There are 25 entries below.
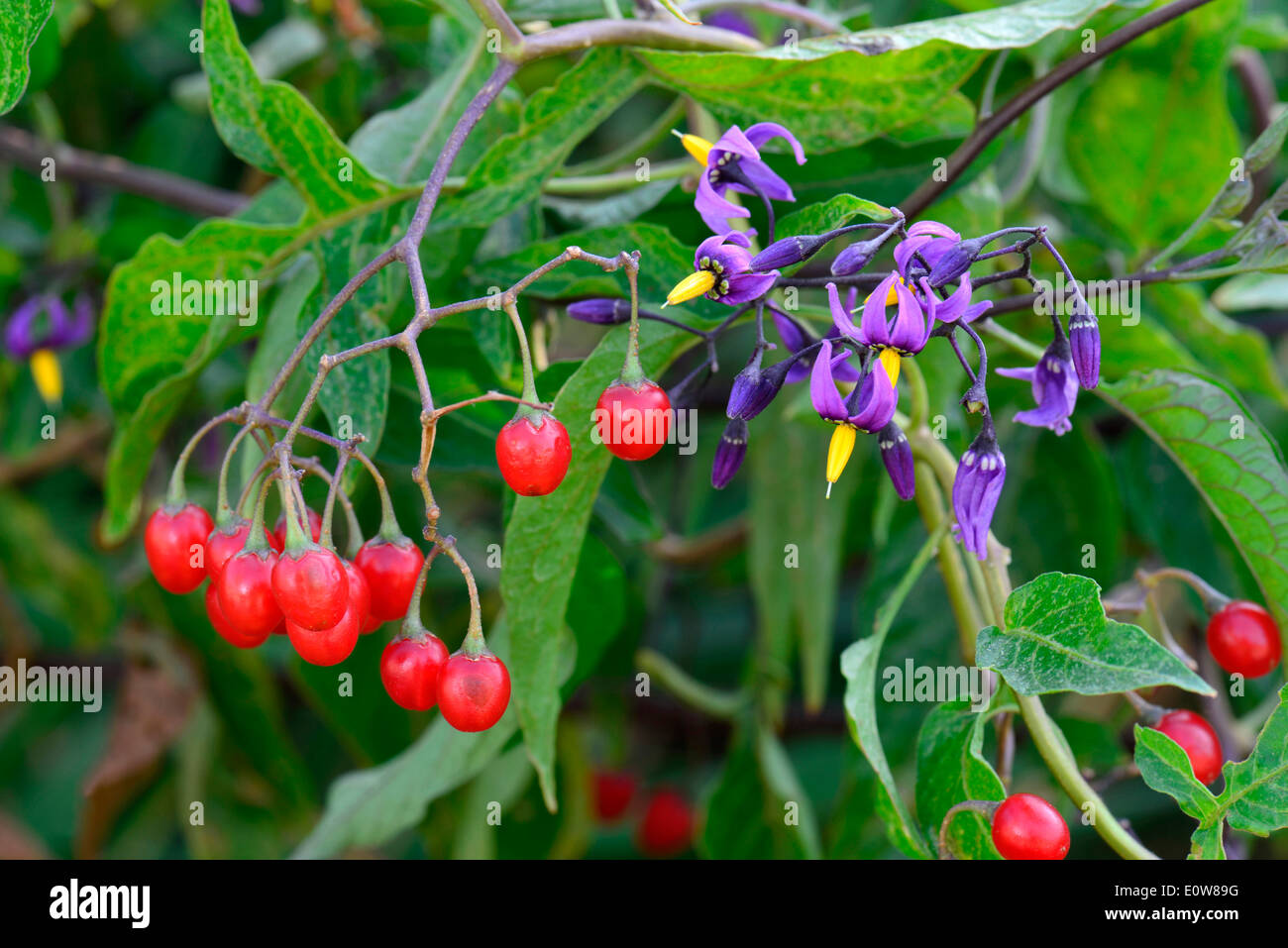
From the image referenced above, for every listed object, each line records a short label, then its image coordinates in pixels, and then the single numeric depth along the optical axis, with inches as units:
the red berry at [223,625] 13.3
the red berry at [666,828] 25.1
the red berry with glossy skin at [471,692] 13.2
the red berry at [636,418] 13.1
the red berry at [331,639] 13.1
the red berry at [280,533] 13.7
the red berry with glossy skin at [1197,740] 13.9
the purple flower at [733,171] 13.3
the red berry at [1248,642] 14.3
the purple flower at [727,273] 13.0
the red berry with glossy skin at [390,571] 13.6
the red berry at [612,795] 26.1
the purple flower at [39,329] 18.1
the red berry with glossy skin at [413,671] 13.5
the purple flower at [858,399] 12.7
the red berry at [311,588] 12.9
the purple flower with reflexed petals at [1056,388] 13.1
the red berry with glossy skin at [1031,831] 13.1
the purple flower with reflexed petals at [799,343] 13.4
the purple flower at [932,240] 12.8
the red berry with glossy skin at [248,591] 13.1
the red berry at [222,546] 13.4
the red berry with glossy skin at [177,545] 13.8
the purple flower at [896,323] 12.5
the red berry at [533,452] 12.9
